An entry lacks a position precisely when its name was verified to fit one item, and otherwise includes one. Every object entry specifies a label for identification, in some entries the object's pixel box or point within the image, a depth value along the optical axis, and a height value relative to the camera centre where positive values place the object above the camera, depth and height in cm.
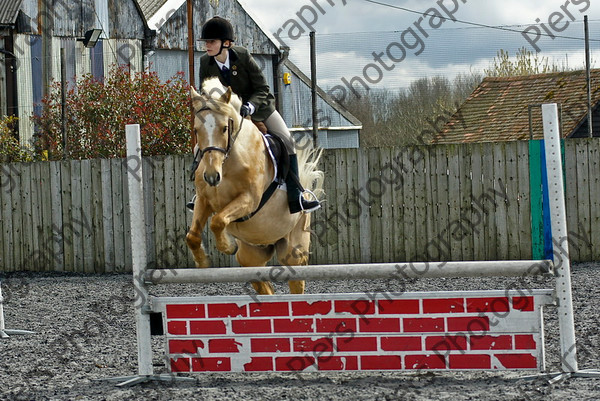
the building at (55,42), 3166 +486
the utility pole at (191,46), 2189 +313
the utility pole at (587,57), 2870 +357
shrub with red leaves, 2584 +255
